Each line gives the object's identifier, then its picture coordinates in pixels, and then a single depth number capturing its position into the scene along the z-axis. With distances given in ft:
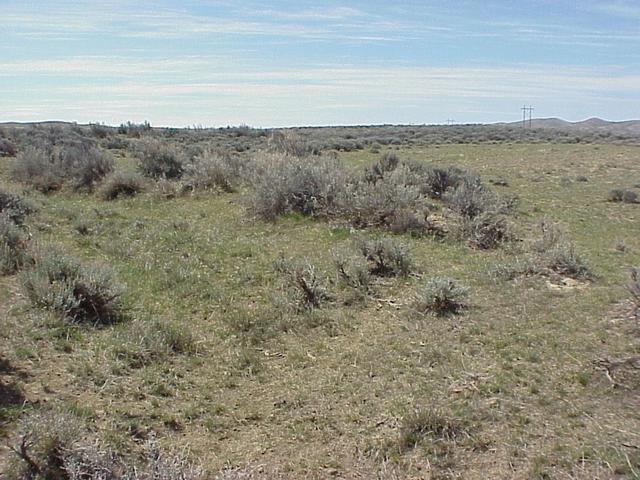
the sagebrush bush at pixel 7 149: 82.74
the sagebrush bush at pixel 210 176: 56.94
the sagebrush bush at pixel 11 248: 28.46
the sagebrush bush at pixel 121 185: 54.90
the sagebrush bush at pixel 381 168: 52.31
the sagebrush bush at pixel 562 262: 29.17
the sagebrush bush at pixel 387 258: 29.99
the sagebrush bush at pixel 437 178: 50.88
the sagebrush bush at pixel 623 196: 56.08
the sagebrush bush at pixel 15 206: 39.72
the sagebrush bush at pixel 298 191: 44.09
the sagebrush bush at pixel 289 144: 68.17
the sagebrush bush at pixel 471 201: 41.70
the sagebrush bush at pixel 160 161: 64.59
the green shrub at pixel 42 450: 12.69
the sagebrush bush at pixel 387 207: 39.24
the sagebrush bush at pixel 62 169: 59.16
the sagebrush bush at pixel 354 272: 27.91
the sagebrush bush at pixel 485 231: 36.19
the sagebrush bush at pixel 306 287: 25.46
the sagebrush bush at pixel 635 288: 22.42
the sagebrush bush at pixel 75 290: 22.68
